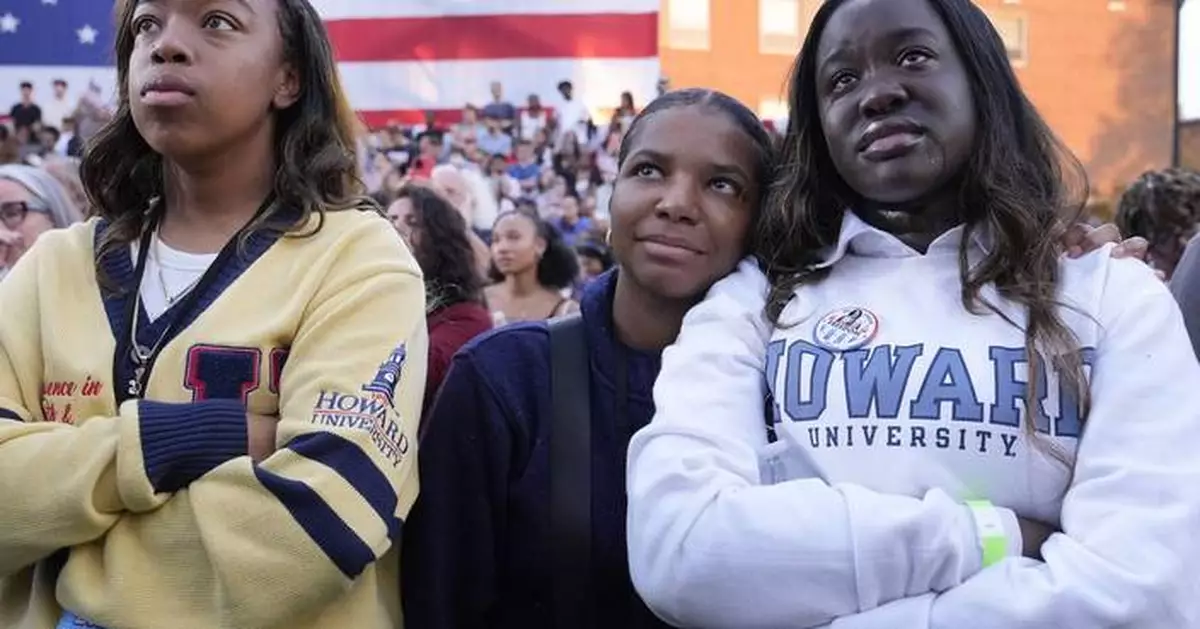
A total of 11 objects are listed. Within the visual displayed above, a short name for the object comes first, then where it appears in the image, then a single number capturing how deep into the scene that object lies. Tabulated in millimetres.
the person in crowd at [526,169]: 9344
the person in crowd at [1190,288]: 2654
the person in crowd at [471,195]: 6918
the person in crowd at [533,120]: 7231
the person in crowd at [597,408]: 2094
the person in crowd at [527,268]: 6504
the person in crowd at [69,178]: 4078
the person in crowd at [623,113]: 7016
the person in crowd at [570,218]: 9539
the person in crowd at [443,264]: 3953
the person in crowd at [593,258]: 7785
